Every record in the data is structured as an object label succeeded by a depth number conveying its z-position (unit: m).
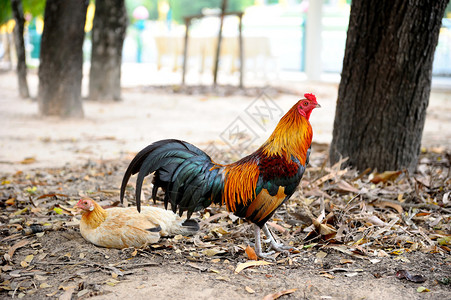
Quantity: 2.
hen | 3.37
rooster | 3.19
